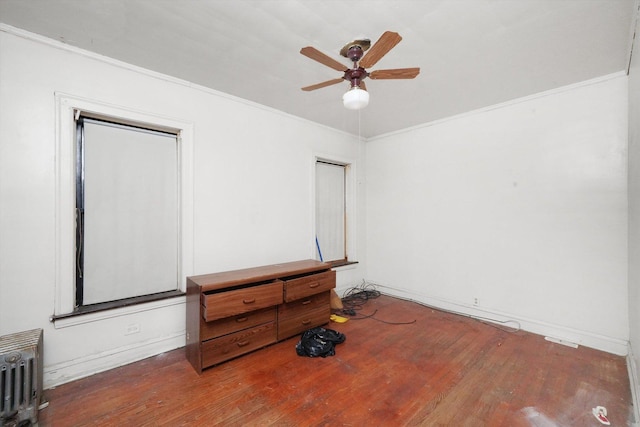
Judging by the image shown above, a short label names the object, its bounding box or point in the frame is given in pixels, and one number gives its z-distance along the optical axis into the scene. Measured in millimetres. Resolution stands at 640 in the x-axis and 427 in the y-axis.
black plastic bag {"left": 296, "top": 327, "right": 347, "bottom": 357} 2490
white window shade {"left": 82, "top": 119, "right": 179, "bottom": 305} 2324
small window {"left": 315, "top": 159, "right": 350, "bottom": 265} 4109
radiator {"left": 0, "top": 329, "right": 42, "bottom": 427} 1616
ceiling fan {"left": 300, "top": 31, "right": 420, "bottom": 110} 1642
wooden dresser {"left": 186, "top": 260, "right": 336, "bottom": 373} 2266
